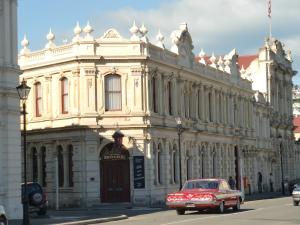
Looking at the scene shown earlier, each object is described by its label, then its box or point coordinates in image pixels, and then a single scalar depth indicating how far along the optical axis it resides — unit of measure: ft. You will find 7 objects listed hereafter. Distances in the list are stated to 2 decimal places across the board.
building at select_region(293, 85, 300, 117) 503.73
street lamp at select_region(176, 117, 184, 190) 159.22
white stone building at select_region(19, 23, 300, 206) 157.48
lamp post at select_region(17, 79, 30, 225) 90.22
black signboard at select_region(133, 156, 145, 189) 157.48
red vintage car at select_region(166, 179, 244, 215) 106.01
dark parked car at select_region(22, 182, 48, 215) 117.27
